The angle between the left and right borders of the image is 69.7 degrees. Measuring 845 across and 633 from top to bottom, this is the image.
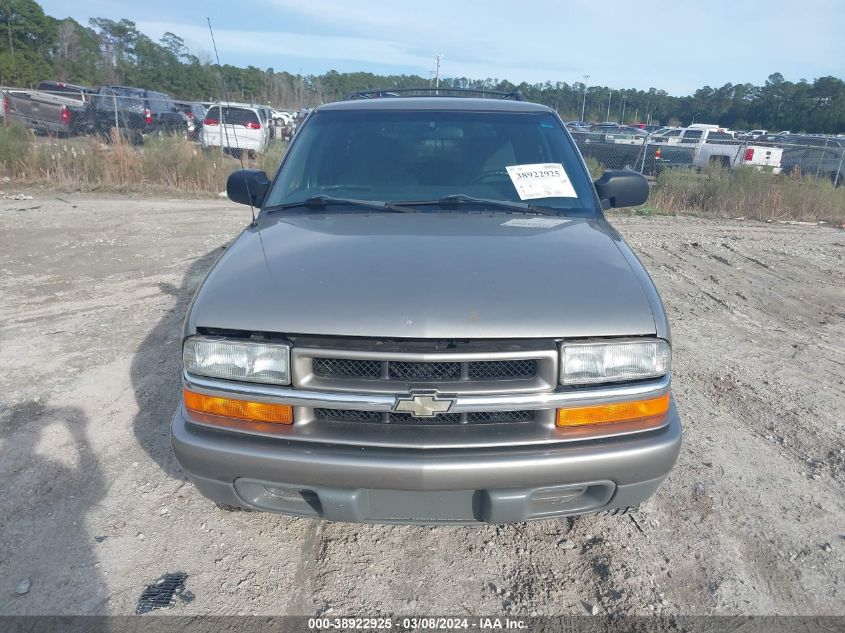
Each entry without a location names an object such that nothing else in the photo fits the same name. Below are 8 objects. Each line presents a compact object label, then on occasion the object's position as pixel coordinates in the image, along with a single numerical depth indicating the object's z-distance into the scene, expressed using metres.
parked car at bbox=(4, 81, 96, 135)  17.45
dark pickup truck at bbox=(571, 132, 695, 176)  15.72
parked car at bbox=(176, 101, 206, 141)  18.90
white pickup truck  17.14
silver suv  2.04
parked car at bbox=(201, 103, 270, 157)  14.61
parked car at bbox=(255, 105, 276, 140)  19.98
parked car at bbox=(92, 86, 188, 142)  17.33
